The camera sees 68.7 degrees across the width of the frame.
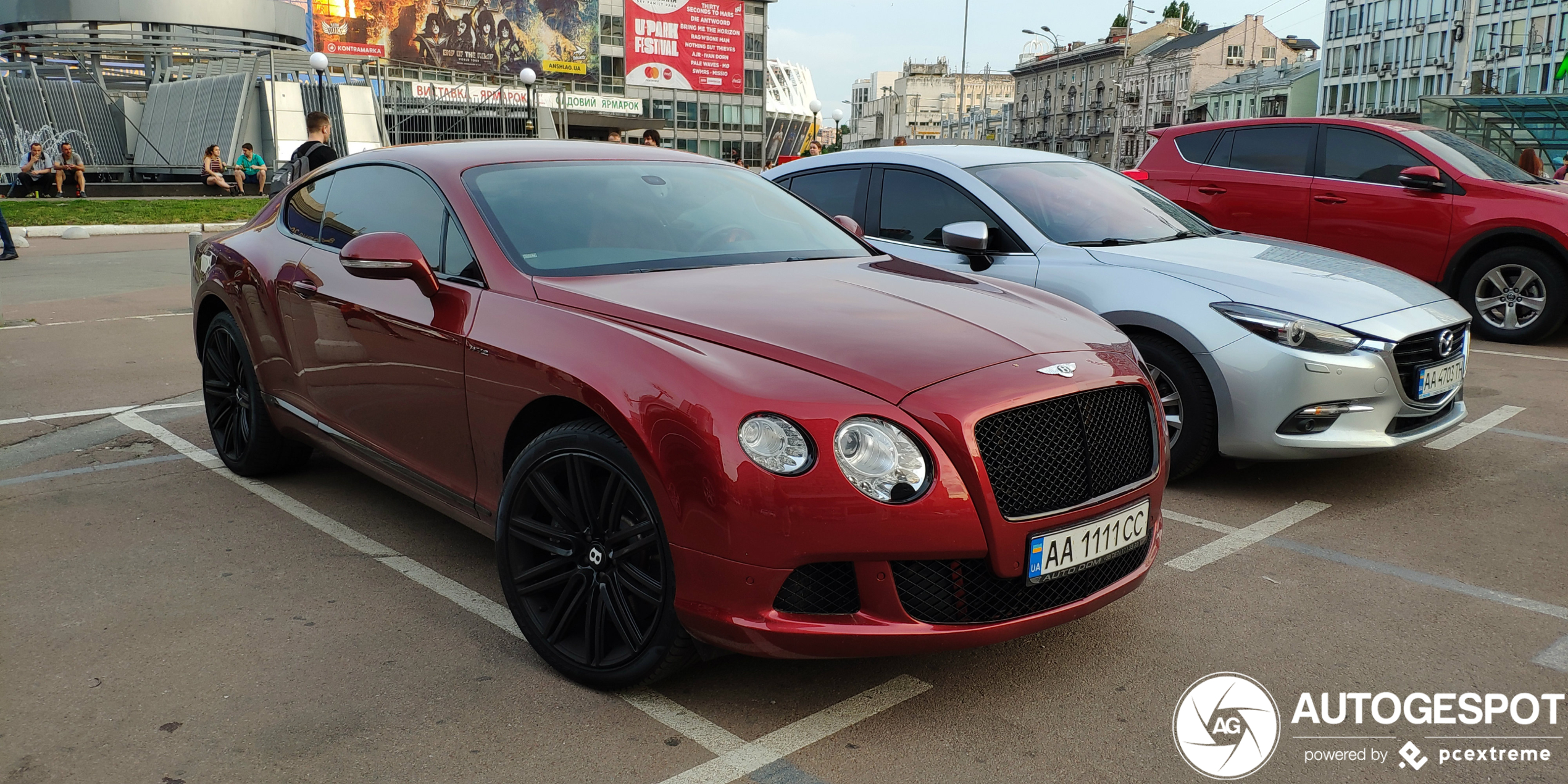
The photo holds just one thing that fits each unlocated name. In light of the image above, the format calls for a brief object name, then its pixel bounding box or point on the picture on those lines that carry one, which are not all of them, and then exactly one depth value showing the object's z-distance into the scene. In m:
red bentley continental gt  2.63
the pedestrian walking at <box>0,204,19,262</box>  15.95
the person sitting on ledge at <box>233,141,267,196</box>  30.06
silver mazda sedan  4.64
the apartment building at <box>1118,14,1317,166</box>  96.12
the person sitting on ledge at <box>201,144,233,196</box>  30.97
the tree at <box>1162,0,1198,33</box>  117.81
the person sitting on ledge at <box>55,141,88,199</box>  29.64
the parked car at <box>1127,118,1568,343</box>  8.51
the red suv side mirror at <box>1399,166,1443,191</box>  8.59
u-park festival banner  52.66
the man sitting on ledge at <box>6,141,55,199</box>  29.61
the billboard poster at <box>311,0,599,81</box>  54.09
